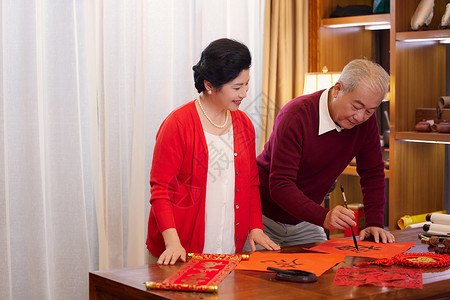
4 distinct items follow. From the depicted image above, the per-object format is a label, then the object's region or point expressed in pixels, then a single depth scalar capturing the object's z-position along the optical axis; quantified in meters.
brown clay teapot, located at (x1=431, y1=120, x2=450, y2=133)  3.39
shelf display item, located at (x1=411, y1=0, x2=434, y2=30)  3.54
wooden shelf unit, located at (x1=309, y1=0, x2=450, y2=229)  3.62
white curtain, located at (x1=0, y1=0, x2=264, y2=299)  2.93
